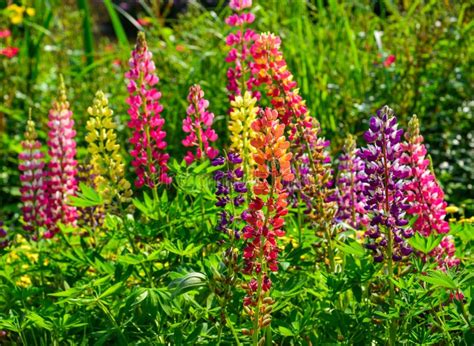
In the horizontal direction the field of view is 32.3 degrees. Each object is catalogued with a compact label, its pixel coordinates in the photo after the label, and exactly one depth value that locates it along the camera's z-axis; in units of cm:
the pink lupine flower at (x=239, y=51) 363
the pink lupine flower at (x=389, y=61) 616
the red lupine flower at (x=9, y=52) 746
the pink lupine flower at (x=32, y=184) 403
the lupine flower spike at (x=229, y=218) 246
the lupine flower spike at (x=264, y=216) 225
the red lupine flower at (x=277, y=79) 309
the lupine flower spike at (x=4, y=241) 353
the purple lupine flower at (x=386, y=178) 255
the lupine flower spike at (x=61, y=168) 407
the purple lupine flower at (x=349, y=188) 351
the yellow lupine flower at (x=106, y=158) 327
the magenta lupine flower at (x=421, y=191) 276
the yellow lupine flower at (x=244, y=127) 307
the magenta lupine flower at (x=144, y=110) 331
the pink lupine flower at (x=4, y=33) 782
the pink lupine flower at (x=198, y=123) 323
